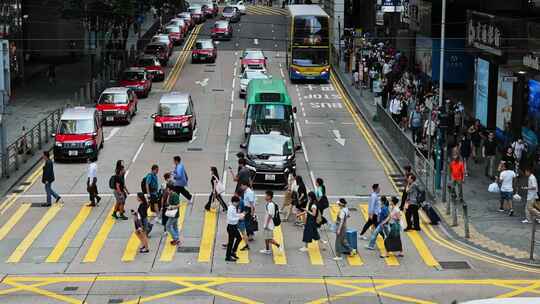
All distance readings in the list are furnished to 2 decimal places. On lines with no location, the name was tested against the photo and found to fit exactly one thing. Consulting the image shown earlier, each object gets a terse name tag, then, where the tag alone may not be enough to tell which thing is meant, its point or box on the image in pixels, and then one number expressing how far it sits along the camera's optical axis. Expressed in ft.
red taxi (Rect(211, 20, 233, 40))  264.31
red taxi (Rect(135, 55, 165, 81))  194.70
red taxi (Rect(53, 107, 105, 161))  118.42
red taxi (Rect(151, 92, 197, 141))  132.77
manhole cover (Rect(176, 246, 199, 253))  80.79
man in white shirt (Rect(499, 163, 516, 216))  91.97
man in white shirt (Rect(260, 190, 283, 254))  78.48
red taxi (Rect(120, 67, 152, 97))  172.86
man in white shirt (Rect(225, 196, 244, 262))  75.83
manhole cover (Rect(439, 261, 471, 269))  76.59
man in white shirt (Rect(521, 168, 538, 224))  87.32
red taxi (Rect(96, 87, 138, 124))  145.18
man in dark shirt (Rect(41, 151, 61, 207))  95.40
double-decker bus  188.55
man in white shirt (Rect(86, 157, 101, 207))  95.40
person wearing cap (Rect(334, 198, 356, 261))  77.51
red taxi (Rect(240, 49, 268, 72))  194.59
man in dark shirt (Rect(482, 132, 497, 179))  107.96
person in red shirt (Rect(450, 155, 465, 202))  97.14
